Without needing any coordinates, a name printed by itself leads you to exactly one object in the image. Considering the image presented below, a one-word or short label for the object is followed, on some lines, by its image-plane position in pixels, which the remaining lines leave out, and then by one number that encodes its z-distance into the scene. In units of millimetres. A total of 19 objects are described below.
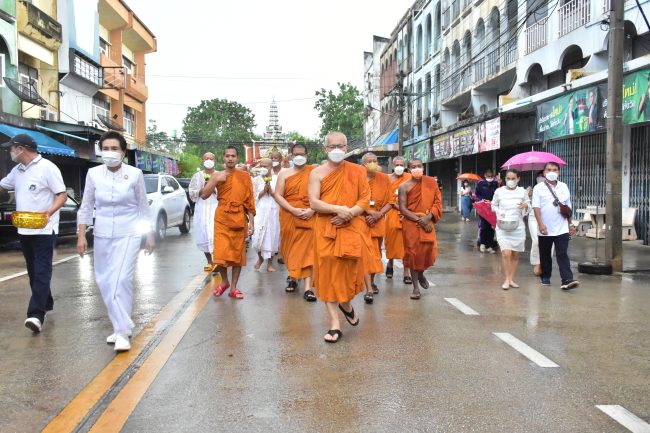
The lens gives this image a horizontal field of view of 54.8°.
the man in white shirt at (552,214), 8367
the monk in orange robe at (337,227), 5336
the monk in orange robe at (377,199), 7668
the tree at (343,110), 63969
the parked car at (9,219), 12750
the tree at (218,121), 78938
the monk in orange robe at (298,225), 7312
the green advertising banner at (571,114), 14172
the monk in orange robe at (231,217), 7357
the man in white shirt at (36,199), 5652
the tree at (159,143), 81006
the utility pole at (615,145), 9703
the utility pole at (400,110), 28875
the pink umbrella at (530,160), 12922
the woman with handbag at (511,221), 8367
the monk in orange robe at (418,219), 7457
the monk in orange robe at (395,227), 8492
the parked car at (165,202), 15164
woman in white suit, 5020
